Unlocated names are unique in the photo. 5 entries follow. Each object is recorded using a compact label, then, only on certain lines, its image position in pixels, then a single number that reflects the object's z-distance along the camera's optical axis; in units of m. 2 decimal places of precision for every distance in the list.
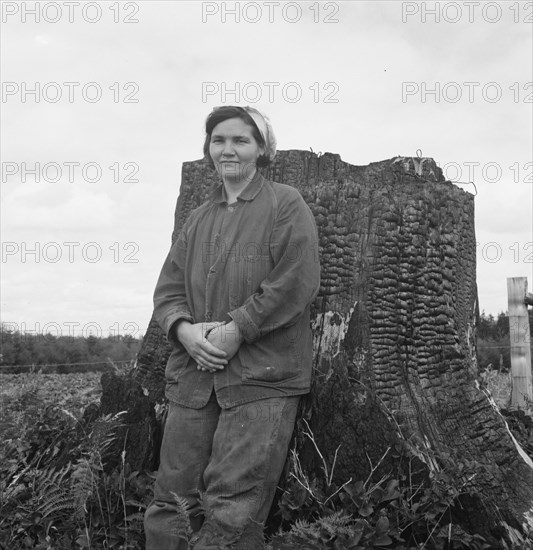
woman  3.83
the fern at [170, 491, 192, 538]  3.27
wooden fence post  9.69
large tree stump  4.45
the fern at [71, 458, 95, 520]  4.16
